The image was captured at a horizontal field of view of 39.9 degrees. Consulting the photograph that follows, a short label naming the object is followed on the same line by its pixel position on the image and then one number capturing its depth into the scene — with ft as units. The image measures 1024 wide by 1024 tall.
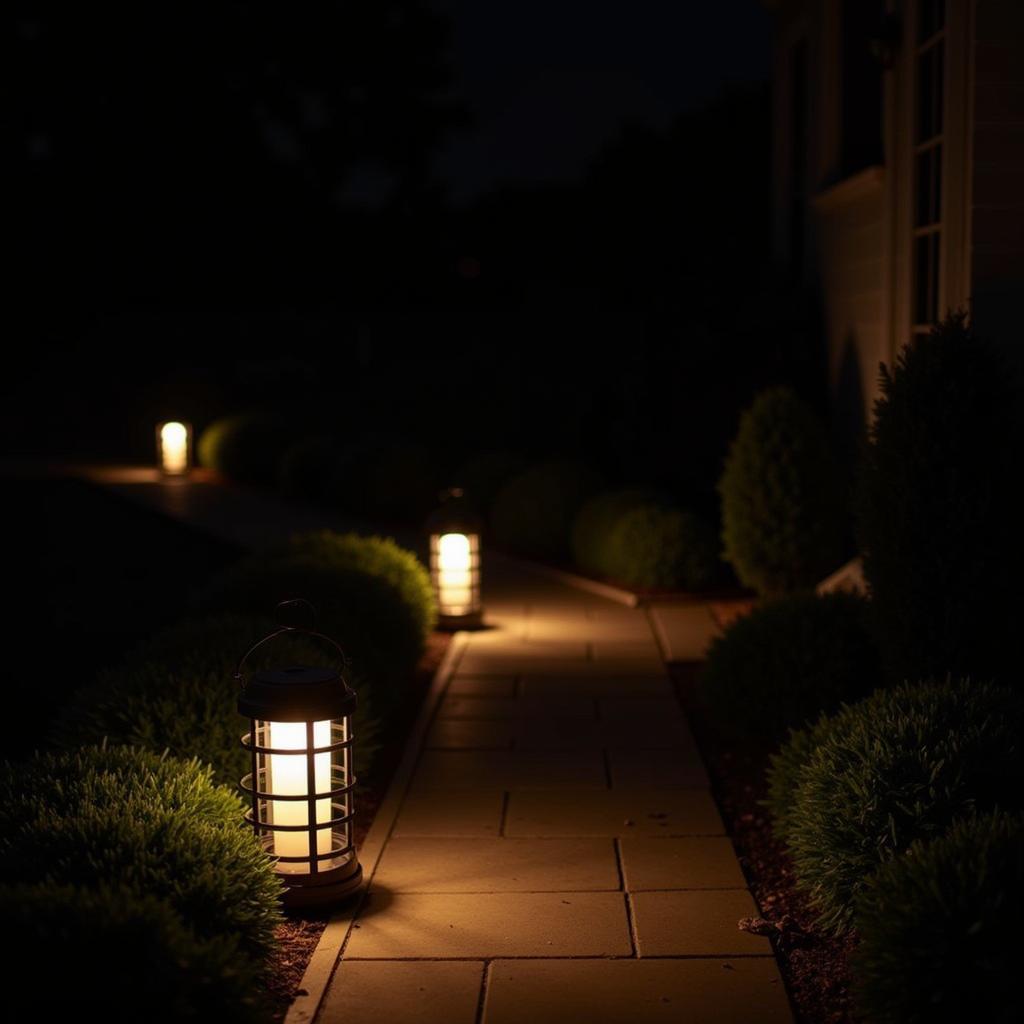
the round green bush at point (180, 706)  16.38
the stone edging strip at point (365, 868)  12.40
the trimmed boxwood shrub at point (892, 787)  13.41
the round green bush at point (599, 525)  38.52
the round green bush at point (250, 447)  66.33
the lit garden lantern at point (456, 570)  31.78
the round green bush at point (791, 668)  20.89
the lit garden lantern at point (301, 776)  14.07
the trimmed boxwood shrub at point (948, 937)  10.17
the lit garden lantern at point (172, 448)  68.85
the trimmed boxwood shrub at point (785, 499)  32.94
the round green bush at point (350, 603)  21.63
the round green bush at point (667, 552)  36.04
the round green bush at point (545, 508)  43.21
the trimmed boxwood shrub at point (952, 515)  18.83
